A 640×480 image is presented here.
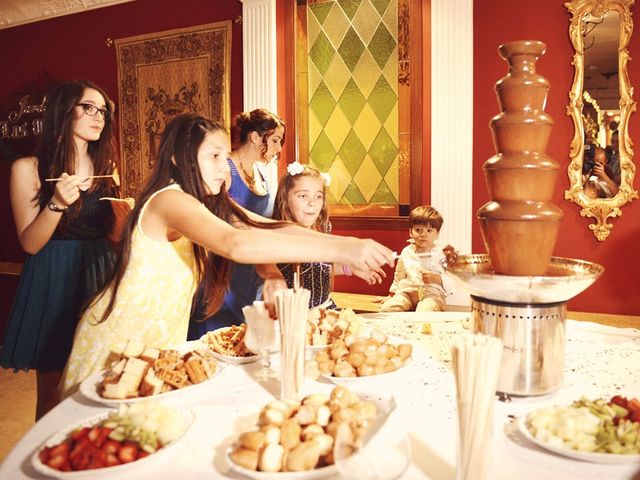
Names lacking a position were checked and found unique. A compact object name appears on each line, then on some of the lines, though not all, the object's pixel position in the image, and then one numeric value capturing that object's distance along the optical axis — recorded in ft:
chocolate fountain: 4.55
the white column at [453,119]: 14.82
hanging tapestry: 18.74
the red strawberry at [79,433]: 3.63
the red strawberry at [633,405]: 3.78
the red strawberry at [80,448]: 3.44
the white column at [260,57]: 17.10
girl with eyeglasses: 8.23
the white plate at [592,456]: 3.36
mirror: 13.37
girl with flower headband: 9.66
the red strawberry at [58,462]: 3.39
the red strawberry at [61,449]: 3.48
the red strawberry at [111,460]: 3.42
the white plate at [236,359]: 5.39
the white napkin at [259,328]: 5.03
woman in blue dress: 10.10
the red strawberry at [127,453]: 3.45
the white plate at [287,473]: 3.15
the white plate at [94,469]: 3.28
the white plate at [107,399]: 4.38
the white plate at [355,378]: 4.76
